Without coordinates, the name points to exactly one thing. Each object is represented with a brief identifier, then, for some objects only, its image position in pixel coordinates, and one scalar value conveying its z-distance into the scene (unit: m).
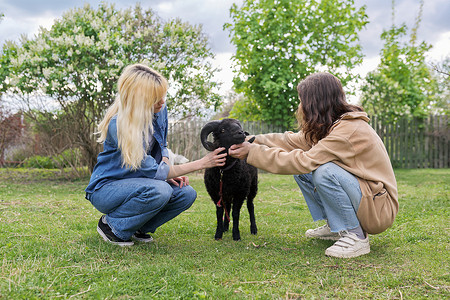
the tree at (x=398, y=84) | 15.12
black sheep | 3.88
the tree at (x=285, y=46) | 13.37
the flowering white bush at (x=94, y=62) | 8.64
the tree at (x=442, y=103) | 16.31
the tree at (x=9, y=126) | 11.21
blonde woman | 3.38
